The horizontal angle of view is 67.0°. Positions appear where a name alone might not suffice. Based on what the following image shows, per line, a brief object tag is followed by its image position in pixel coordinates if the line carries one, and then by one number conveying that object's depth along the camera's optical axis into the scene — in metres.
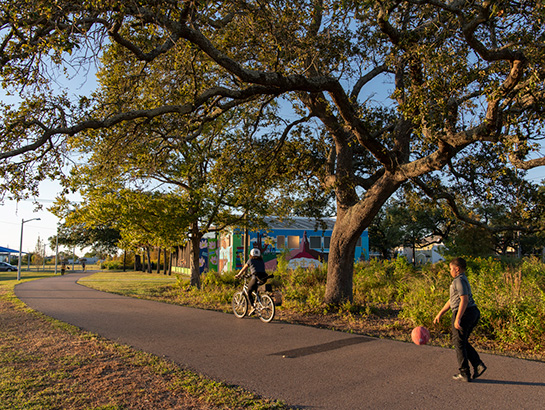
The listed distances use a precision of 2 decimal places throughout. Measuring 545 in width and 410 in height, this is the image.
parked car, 58.77
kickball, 6.18
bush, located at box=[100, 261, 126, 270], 64.75
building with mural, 29.30
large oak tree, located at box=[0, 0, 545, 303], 7.37
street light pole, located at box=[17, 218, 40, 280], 30.48
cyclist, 9.99
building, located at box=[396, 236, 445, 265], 54.58
